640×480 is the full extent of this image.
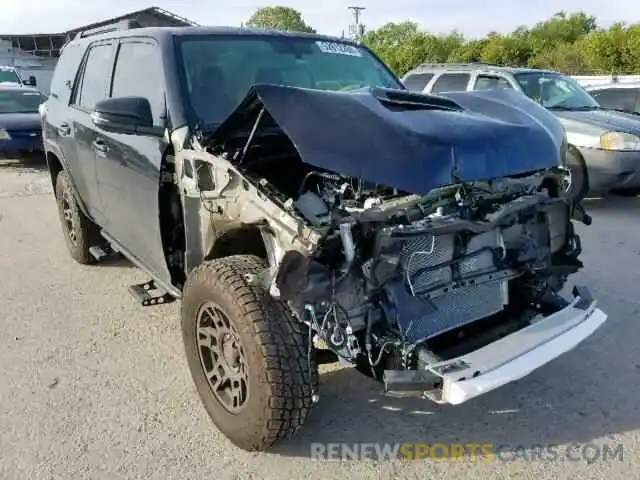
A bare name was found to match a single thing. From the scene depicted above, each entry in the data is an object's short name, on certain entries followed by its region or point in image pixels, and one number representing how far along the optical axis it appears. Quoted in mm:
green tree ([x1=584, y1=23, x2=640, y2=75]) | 27100
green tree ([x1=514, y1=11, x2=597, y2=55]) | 44750
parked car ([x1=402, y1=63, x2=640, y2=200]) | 7316
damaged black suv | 2566
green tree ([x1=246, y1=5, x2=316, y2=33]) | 63438
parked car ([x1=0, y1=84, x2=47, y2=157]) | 11391
